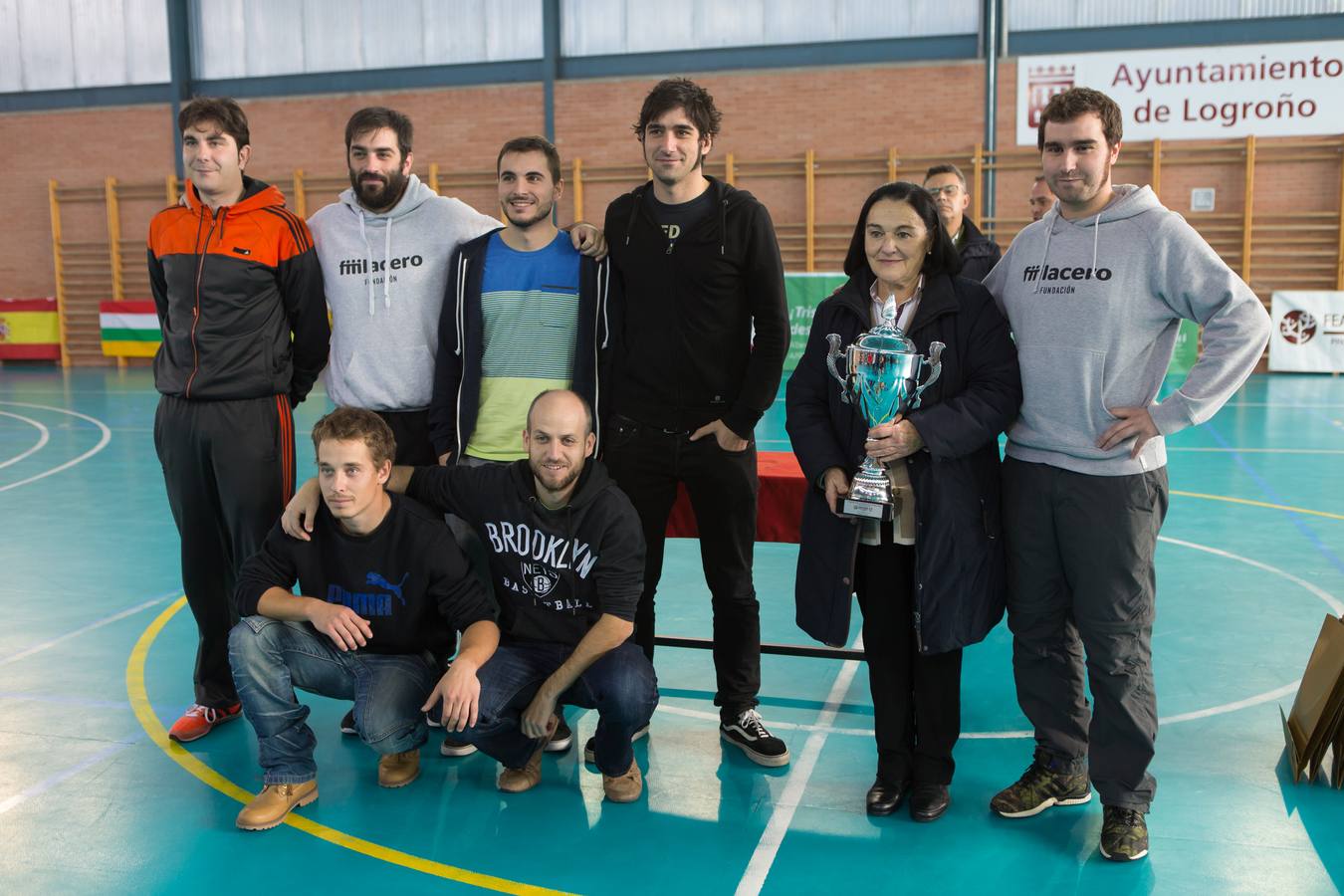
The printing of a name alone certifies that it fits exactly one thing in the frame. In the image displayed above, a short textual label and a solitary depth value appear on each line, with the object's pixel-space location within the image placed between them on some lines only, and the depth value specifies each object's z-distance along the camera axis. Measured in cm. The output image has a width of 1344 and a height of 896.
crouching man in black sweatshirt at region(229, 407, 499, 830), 313
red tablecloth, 422
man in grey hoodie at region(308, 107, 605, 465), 358
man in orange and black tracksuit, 354
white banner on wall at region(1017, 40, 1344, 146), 1463
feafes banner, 1441
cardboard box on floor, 324
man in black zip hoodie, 334
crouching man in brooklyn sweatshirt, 312
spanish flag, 1875
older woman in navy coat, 293
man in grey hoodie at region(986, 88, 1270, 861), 277
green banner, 1487
